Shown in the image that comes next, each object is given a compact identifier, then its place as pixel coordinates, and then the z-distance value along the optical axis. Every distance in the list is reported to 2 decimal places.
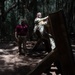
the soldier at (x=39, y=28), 3.77
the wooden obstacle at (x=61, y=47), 1.07
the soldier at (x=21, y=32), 4.67
